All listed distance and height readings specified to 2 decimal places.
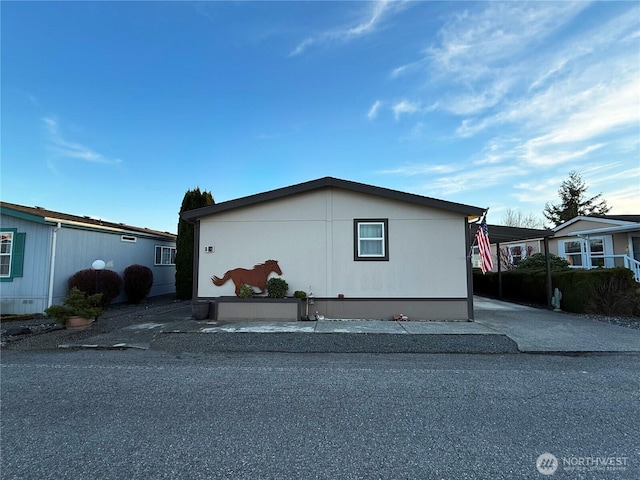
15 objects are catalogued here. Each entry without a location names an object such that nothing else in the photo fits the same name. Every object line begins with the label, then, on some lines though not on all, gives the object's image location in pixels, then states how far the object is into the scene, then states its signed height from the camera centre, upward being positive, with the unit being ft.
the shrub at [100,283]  37.01 -1.33
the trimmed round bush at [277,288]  30.07 -1.61
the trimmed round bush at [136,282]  43.70 -1.51
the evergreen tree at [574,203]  100.94 +20.78
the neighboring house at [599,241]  47.37 +4.54
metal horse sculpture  31.32 -0.33
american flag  29.53 +2.21
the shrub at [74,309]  25.85 -3.02
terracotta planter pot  26.45 -4.20
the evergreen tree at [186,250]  48.73 +3.12
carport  34.21 +3.89
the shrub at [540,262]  49.26 +1.14
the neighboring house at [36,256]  34.91 +1.65
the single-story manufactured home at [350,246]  30.37 +2.29
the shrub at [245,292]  30.39 -1.98
